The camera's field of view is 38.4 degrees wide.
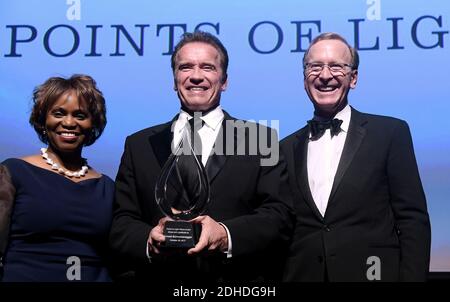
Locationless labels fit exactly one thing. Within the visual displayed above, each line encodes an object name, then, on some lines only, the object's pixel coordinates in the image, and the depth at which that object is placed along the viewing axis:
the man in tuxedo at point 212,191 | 1.79
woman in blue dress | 1.89
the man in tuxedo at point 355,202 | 1.93
